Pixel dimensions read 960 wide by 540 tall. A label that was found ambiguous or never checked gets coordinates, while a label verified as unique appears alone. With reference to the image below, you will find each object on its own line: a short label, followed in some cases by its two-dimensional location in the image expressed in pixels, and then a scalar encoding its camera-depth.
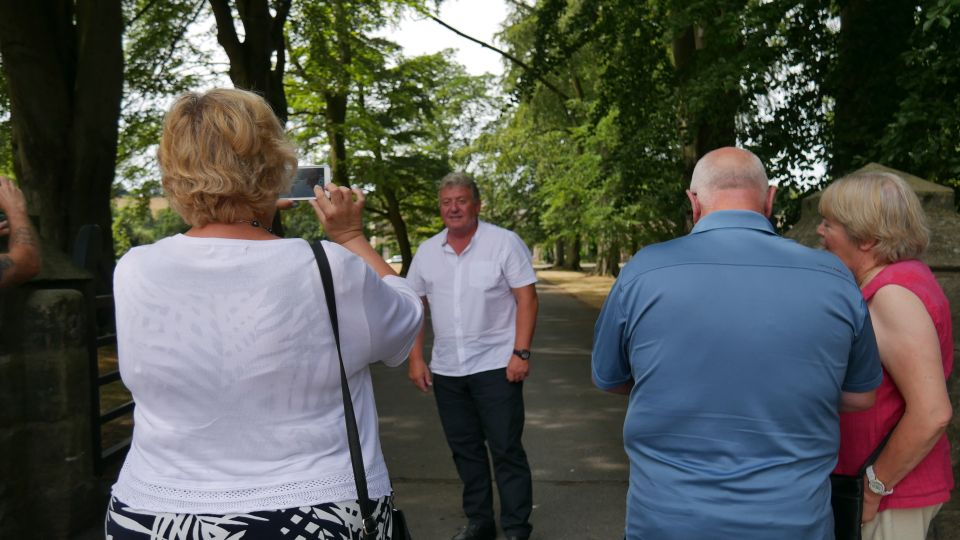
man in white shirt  4.46
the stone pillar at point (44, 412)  4.04
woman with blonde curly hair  1.77
